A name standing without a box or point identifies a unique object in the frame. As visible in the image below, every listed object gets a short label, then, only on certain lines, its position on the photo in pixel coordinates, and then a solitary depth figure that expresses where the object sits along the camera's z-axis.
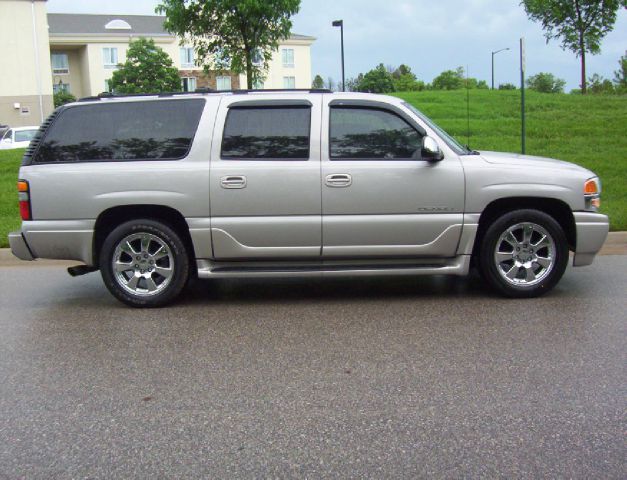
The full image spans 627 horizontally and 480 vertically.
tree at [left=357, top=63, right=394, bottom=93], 44.53
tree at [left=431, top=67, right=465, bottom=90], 61.06
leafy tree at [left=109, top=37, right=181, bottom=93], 58.28
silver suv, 6.61
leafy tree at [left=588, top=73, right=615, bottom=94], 33.22
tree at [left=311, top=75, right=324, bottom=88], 60.48
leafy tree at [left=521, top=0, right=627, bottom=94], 30.80
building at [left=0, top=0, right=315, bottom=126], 53.50
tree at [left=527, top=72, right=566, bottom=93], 61.72
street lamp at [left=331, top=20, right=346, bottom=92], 26.80
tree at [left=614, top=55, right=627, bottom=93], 41.54
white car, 26.83
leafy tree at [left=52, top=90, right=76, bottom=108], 61.22
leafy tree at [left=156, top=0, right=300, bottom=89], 16.50
